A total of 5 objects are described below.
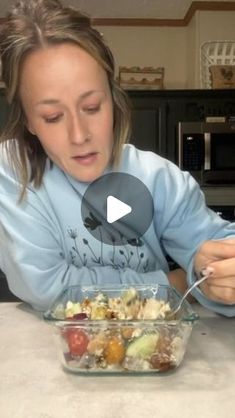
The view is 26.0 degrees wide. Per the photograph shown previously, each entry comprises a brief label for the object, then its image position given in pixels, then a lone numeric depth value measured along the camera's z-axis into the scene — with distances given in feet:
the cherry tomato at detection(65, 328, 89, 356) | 2.19
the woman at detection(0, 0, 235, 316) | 2.87
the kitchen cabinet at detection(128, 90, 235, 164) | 10.71
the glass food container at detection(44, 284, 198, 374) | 2.16
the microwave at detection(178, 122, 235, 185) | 10.18
